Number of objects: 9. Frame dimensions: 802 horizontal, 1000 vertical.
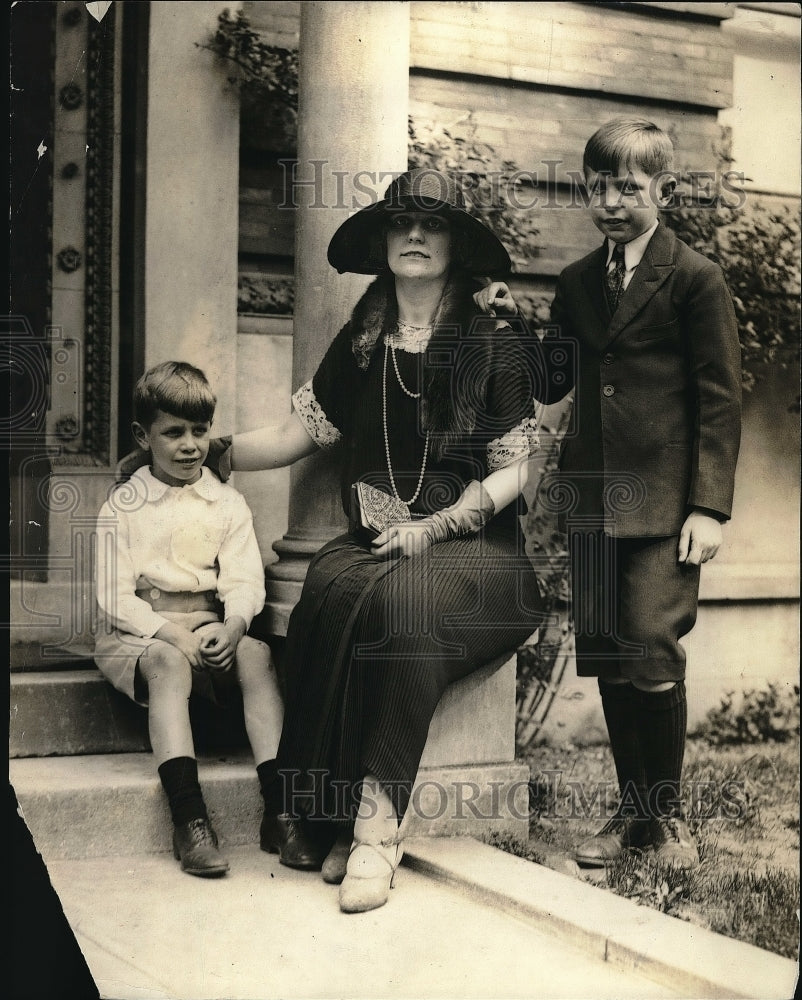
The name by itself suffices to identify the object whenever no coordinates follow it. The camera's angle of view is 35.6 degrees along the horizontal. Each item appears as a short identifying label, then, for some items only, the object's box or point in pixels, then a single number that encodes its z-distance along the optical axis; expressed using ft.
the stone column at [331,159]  13.16
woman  11.32
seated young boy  11.95
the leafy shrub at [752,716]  15.92
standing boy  11.57
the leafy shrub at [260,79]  14.56
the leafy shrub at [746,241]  16.01
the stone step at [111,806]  11.59
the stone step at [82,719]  12.64
